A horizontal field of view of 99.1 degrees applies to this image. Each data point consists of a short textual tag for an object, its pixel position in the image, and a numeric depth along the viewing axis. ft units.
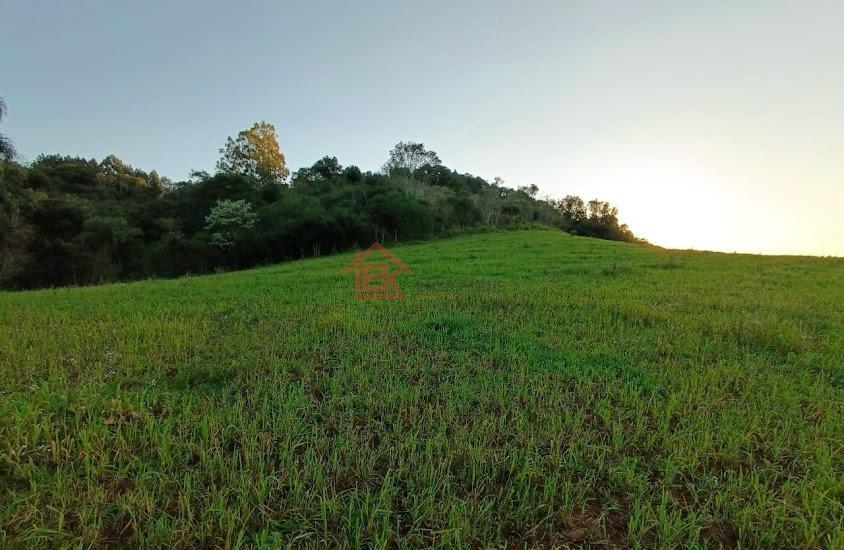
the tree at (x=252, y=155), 163.63
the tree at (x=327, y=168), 176.76
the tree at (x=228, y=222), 98.02
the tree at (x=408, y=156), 196.44
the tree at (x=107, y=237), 97.80
